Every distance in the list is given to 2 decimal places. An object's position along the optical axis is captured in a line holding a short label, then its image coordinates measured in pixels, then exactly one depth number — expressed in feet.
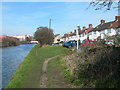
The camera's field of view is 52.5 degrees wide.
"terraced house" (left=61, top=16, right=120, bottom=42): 105.83
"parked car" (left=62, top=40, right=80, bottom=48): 78.99
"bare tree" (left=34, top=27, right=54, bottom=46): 118.55
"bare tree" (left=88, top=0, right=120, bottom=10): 13.80
